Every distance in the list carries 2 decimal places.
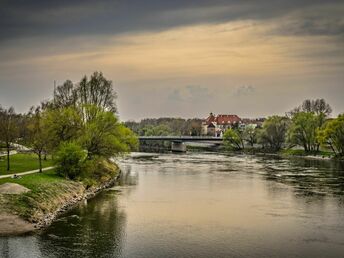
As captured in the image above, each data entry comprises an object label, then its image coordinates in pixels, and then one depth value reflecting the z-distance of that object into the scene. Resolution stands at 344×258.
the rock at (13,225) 33.62
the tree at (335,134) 97.75
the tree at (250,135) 139.38
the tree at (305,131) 114.31
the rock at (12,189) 38.24
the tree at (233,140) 138.12
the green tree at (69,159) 51.28
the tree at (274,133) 127.62
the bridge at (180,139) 137.38
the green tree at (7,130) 53.90
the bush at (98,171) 55.16
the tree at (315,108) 128.25
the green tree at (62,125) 57.88
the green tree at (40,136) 51.84
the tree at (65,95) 74.94
